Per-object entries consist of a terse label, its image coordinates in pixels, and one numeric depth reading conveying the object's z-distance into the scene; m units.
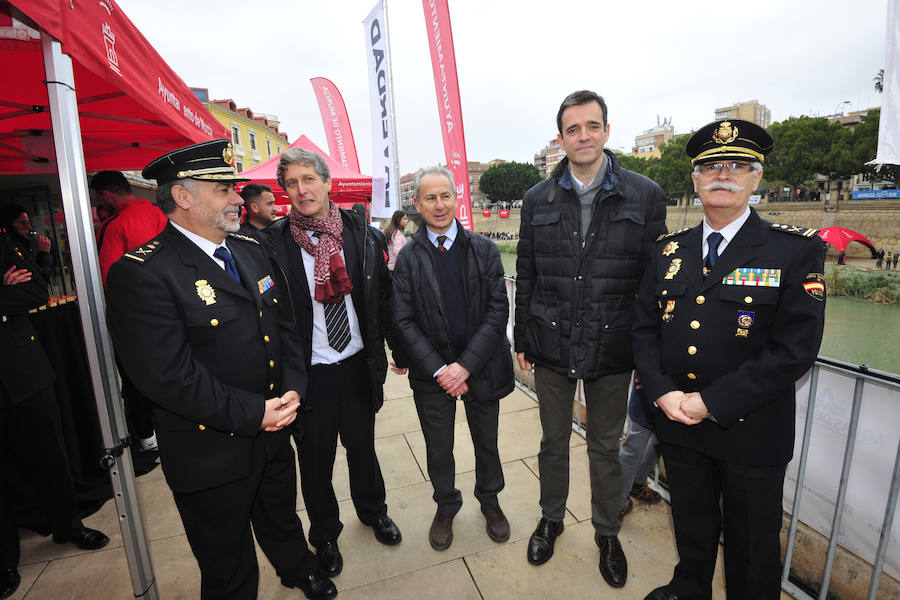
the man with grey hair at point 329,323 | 2.36
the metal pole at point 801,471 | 2.12
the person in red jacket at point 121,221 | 3.51
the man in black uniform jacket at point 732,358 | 1.65
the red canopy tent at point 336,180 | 7.68
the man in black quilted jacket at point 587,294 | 2.26
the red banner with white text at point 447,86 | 7.01
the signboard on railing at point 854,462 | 1.91
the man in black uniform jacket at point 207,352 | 1.58
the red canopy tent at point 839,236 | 26.66
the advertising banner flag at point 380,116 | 8.02
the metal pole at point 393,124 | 7.95
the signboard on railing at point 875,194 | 33.22
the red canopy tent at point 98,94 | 1.68
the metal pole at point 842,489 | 1.94
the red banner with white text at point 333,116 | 12.06
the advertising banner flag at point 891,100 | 2.86
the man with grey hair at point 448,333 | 2.52
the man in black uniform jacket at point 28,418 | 2.48
